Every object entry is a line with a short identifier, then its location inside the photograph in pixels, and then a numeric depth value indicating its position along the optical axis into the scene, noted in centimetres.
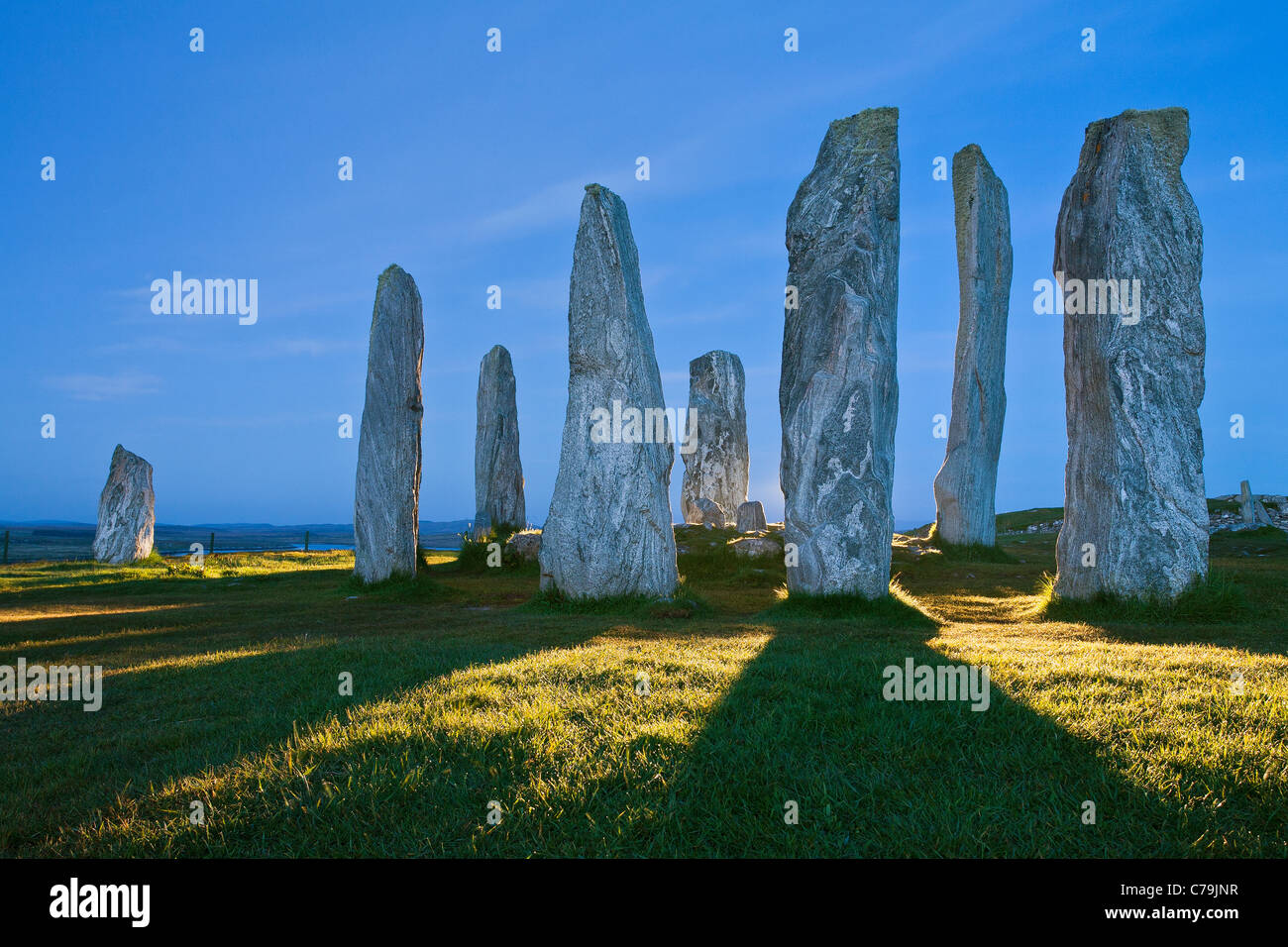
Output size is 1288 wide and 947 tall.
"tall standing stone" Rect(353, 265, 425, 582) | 1336
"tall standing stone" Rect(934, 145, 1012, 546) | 1683
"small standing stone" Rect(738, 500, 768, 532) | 1922
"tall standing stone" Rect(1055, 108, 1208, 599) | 906
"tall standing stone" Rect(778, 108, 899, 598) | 964
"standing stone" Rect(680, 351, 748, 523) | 2209
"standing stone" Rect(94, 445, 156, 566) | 2081
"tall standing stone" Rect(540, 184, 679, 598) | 1023
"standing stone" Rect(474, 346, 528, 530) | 2164
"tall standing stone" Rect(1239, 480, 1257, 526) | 2191
